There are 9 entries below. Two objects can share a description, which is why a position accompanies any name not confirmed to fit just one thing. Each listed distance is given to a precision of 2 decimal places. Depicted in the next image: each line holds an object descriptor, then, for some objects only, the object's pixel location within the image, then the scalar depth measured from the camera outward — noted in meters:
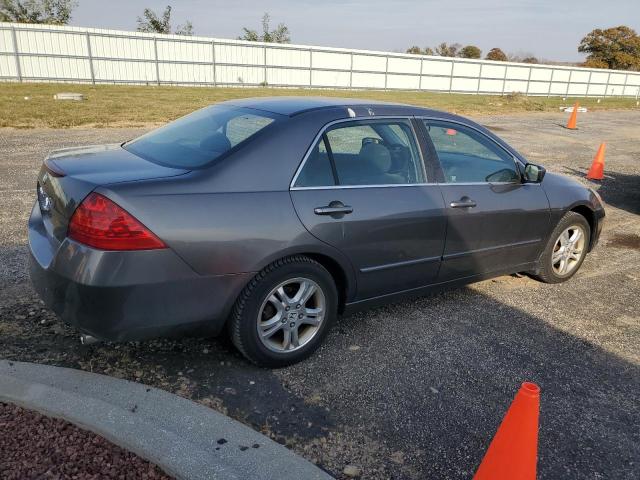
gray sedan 2.79
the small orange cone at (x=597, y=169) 10.40
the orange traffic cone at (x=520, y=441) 2.12
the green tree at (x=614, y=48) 66.19
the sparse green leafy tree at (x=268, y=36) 44.91
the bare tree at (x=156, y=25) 40.91
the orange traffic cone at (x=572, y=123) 20.00
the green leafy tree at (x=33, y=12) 37.16
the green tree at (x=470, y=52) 76.25
